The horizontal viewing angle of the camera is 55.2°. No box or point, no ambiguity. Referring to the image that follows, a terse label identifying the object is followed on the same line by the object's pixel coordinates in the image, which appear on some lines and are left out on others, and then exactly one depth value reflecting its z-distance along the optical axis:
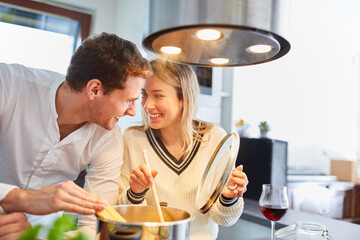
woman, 1.50
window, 3.11
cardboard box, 3.95
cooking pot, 0.60
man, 1.35
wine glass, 1.14
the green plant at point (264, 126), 2.35
